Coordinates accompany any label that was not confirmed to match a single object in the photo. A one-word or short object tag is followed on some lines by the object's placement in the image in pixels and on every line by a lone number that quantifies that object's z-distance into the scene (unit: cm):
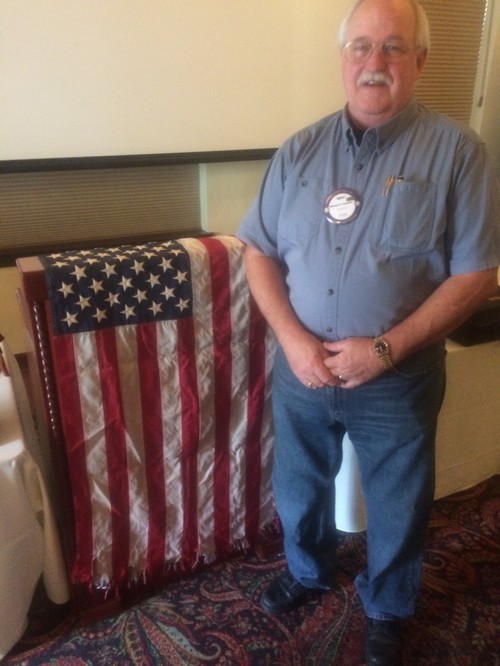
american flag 125
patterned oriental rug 137
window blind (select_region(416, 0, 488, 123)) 310
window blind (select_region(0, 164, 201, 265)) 252
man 108
